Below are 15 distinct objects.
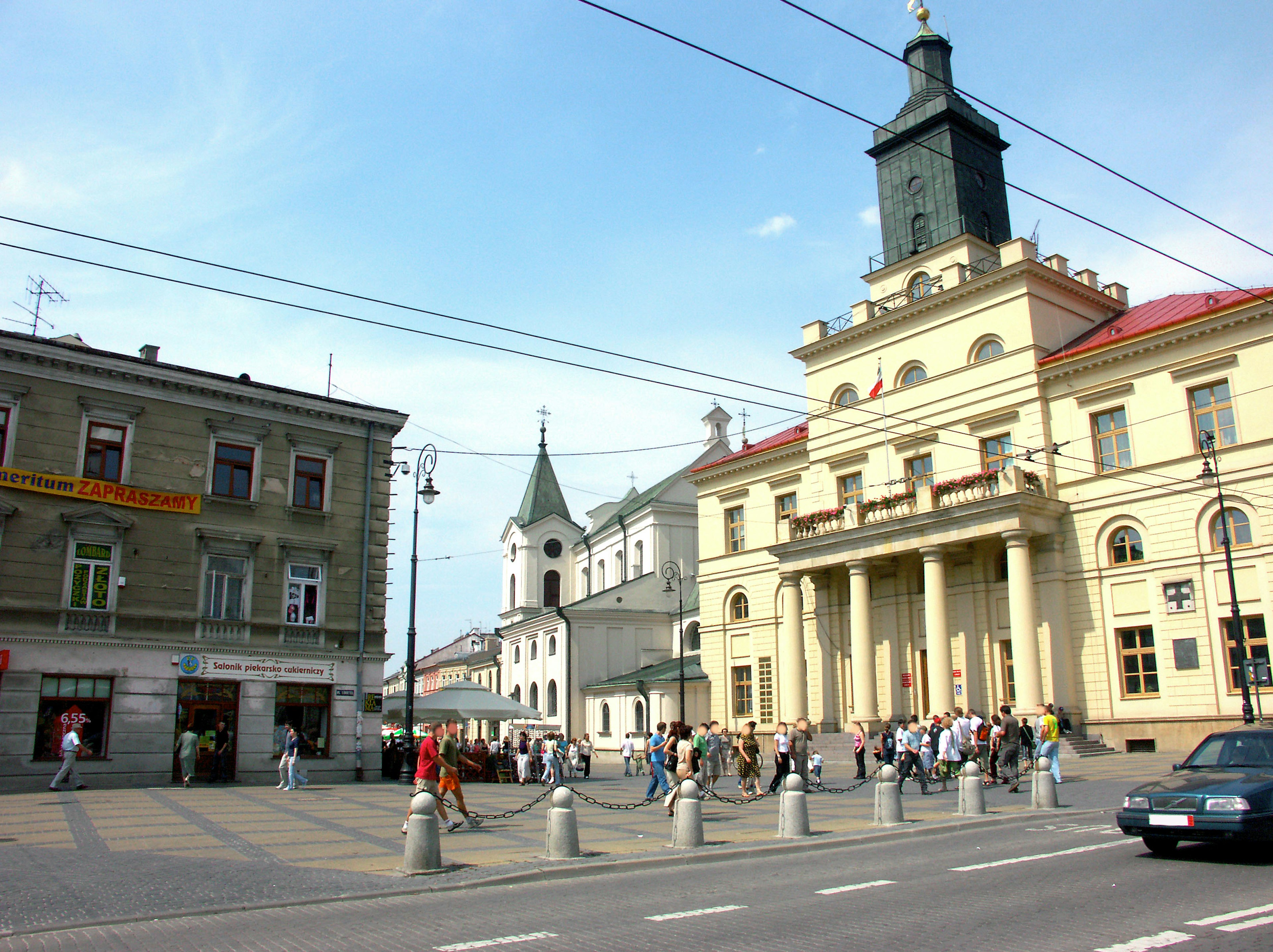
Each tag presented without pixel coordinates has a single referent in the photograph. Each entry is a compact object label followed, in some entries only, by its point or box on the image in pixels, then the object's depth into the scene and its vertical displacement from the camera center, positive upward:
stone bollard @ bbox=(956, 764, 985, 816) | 15.99 -1.94
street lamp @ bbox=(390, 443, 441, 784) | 26.64 +2.20
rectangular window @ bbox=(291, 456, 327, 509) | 28.78 +5.94
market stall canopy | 29.89 -0.70
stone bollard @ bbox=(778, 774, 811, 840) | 13.91 -1.90
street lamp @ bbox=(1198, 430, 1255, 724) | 24.66 +3.32
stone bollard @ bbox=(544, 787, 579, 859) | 11.89 -1.81
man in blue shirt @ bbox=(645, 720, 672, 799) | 18.86 -1.43
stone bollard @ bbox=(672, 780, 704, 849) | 12.95 -1.87
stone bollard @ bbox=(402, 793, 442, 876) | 11.02 -1.74
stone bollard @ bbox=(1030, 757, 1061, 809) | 16.91 -1.99
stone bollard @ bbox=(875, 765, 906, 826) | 15.22 -1.91
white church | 51.25 +4.21
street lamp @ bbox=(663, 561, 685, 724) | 52.32 +5.98
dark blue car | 9.88 -1.30
